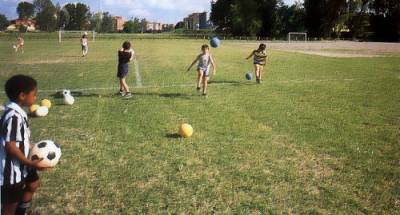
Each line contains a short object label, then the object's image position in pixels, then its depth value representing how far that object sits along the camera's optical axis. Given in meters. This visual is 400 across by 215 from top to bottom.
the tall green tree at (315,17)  82.31
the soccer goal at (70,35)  73.70
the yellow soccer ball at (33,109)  9.87
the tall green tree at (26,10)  81.69
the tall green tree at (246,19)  90.31
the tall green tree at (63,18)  86.25
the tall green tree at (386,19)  74.50
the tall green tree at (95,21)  98.94
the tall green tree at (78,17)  90.69
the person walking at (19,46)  34.41
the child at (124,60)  12.49
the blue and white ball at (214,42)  16.58
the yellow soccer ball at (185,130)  7.99
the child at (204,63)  12.71
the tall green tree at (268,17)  92.25
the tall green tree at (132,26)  154.12
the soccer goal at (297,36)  81.33
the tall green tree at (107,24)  120.75
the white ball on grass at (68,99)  11.28
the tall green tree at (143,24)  164.00
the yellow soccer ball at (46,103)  10.66
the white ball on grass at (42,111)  9.78
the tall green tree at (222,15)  101.04
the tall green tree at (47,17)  83.62
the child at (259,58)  15.70
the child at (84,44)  29.73
